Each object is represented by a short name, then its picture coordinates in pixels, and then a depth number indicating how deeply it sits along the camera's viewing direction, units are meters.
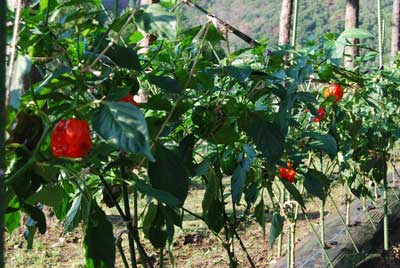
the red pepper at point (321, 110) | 1.76
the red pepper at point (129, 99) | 0.81
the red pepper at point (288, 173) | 1.62
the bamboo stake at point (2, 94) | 0.45
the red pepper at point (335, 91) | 1.56
